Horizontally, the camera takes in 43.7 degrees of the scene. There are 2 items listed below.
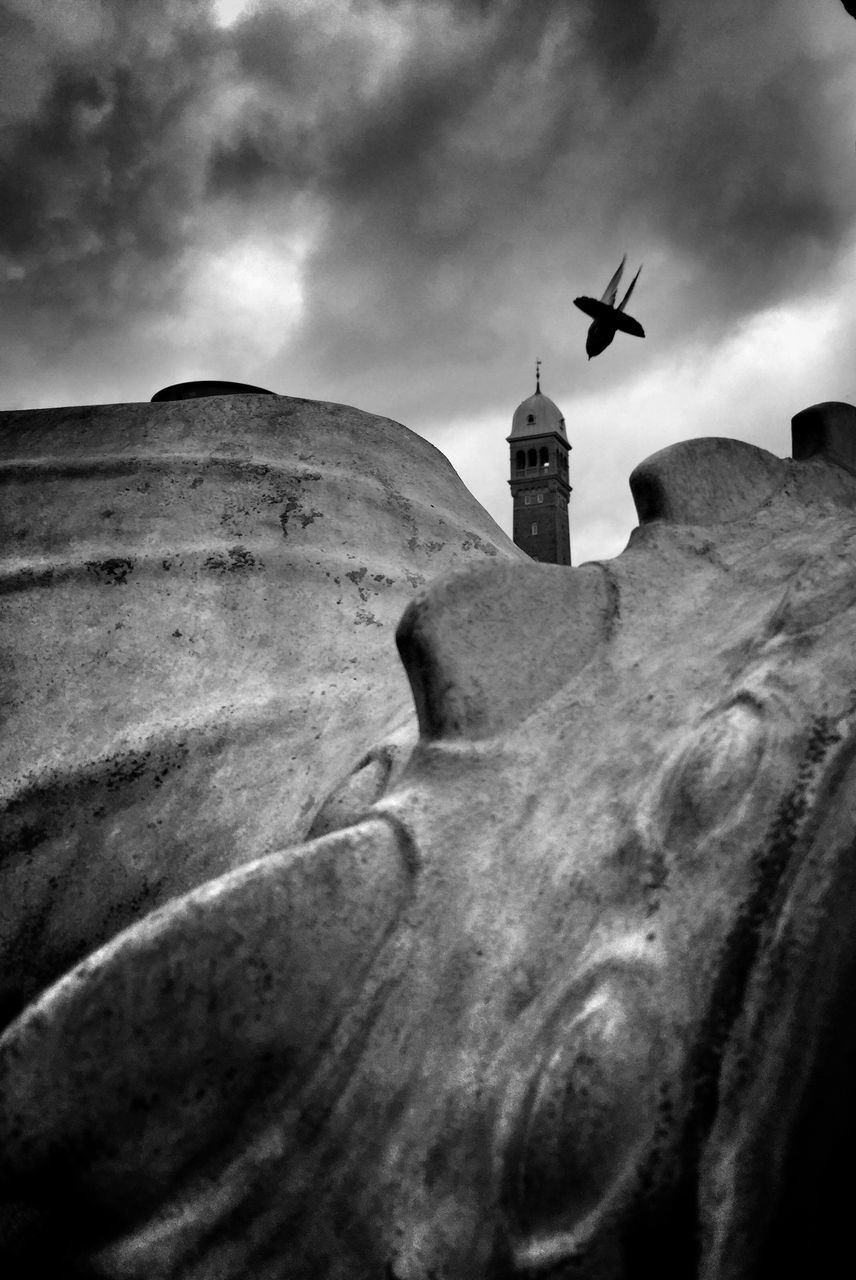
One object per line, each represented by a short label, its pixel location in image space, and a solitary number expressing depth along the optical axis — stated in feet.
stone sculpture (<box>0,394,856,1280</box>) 2.64
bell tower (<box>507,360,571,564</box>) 113.91
